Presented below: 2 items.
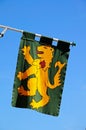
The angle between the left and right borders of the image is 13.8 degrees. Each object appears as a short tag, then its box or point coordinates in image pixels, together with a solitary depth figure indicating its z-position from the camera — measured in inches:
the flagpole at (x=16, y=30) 416.1
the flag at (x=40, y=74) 390.9
